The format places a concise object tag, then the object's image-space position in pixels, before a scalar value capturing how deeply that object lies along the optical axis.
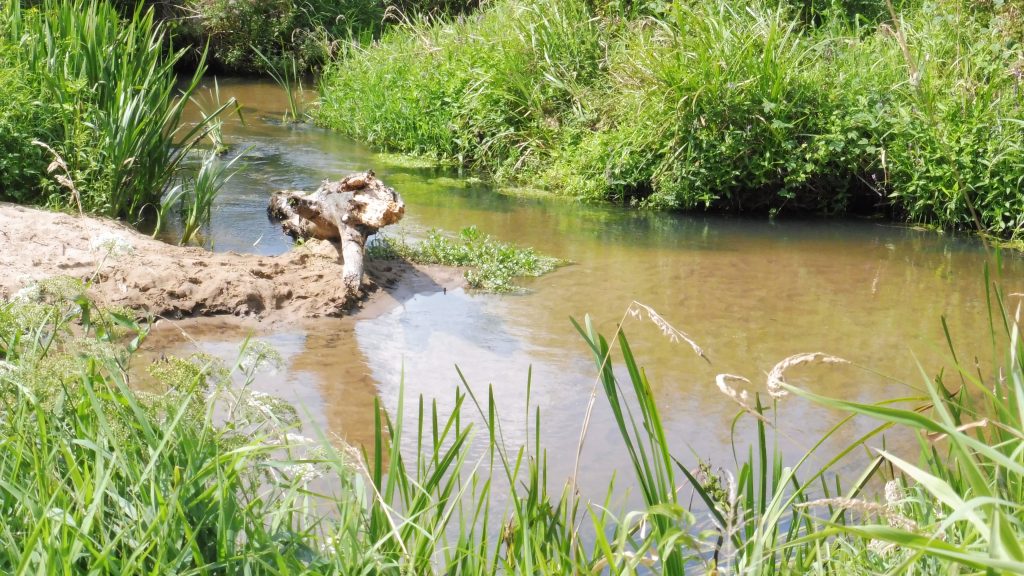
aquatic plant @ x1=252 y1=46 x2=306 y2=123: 14.11
